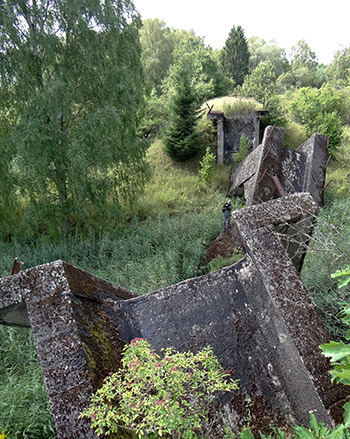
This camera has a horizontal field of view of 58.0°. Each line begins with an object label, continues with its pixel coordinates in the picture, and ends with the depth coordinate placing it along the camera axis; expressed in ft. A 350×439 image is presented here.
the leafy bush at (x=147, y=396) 5.08
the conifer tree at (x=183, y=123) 40.19
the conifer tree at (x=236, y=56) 81.20
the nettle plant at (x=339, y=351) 4.34
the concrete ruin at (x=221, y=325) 6.18
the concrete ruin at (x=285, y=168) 24.68
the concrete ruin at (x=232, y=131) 42.96
